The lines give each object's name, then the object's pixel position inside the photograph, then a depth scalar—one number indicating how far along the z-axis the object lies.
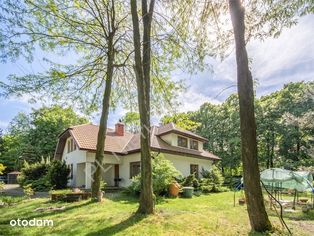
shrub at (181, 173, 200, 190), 18.62
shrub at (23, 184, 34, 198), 14.10
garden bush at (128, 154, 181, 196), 15.05
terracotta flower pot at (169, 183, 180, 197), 15.62
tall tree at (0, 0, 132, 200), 10.00
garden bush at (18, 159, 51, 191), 20.26
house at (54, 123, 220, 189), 19.97
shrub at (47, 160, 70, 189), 18.83
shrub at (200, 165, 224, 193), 19.84
